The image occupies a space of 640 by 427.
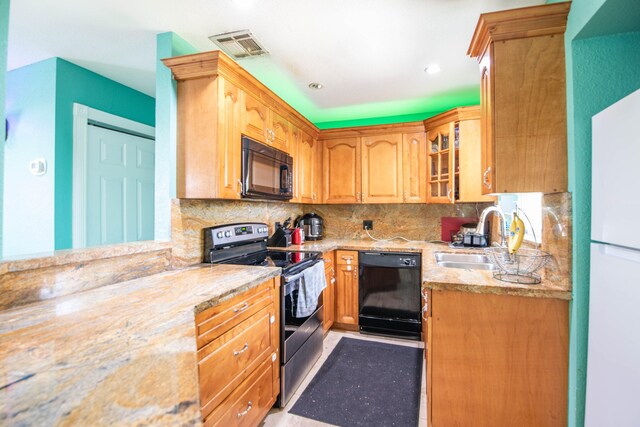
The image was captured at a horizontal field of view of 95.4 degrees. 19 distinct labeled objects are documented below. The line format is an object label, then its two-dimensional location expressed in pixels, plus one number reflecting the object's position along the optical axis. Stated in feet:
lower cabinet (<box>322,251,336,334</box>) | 9.05
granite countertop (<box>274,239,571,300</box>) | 4.34
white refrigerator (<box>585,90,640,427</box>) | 2.85
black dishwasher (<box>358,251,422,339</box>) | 8.98
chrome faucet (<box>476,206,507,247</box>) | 5.75
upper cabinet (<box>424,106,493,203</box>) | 8.83
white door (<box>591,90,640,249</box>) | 2.88
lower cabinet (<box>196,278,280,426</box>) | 3.97
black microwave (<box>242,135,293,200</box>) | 6.56
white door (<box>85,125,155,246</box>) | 7.64
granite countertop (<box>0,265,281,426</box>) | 1.37
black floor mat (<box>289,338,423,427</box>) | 5.84
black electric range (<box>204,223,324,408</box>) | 6.09
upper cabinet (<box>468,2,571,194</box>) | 4.51
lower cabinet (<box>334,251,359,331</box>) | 9.65
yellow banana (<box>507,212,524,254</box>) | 4.71
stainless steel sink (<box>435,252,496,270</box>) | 7.79
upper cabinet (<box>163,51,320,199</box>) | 5.78
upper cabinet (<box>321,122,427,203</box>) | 10.33
